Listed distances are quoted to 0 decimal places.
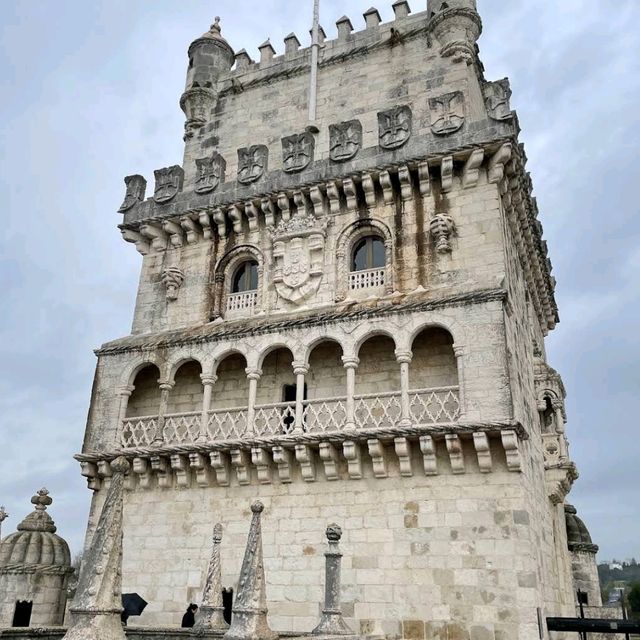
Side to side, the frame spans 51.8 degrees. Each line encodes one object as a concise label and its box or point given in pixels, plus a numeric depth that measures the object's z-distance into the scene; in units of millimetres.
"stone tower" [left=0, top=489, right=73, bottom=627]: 16203
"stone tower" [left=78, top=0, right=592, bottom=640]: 14859
